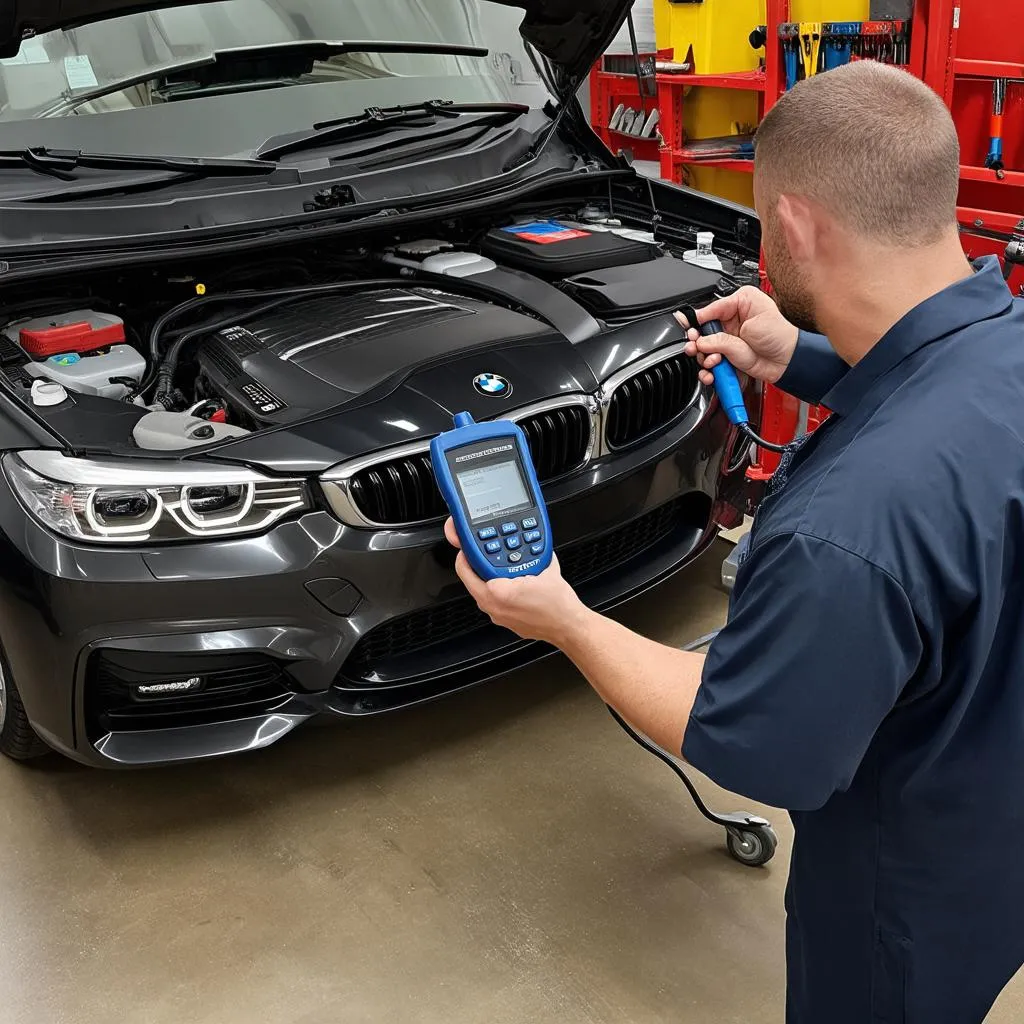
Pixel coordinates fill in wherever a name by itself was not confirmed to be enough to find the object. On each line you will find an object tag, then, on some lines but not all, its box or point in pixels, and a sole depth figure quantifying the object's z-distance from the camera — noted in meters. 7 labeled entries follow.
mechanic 0.98
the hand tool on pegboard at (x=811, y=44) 3.42
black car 1.88
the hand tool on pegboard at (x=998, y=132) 3.28
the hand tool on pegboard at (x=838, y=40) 3.39
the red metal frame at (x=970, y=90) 3.21
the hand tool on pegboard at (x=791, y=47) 3.47
